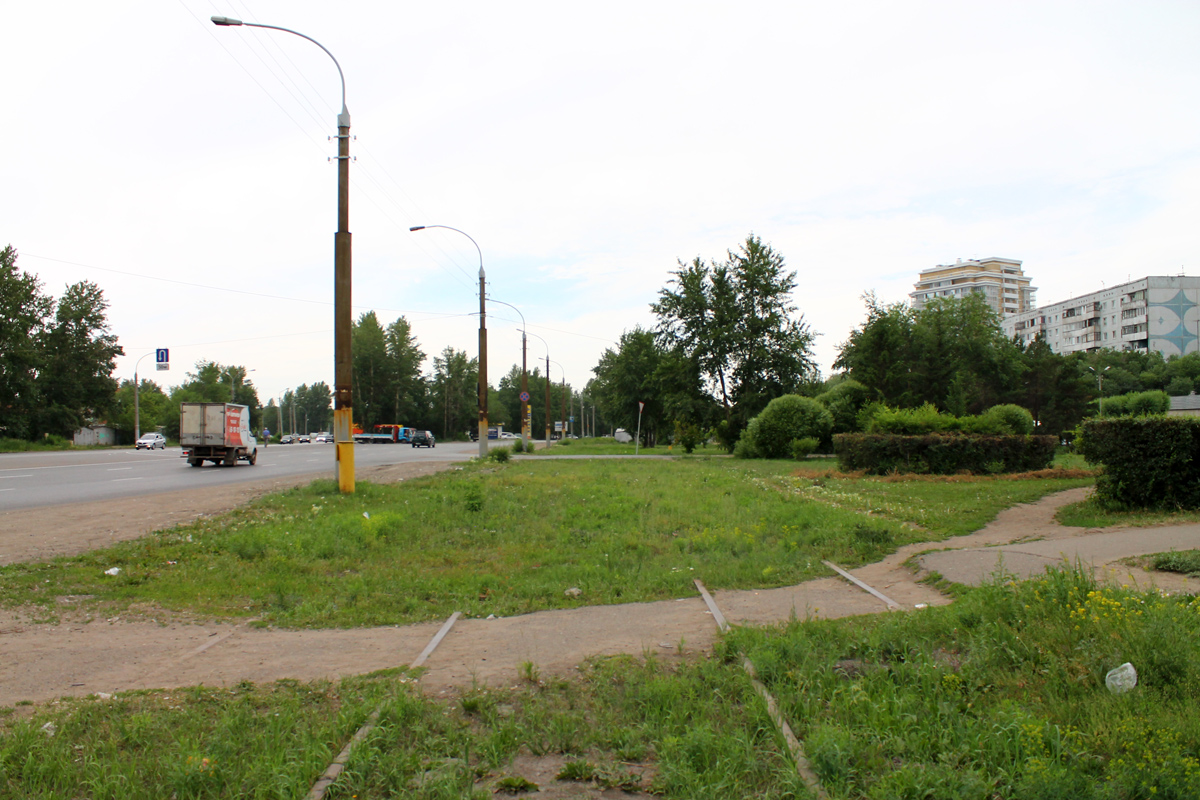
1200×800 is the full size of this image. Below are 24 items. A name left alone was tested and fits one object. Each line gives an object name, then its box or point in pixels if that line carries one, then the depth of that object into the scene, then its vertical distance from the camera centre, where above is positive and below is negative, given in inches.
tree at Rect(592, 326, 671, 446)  2979.8 +146.0
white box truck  1199.6 -14.2
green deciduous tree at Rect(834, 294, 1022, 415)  1825.8 +160.9
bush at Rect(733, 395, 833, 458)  1368.1 -7.7
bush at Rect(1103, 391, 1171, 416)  2105.8 +53.0
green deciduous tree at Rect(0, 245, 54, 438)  2327.8 +206.6
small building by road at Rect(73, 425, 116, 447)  2871.6 -47.6
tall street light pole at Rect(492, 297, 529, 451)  1834.4 +5.6
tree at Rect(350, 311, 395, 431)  4439.0 +260.9
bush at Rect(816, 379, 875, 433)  1419.8 +29.0
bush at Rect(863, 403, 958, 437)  913.5 -3.7
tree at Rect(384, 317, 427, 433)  4537.4 +301.5
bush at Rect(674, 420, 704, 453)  1712.6 -33.6
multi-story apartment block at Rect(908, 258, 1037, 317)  6008.9 +1096.0
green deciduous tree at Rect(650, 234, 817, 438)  1914.4 +238.7
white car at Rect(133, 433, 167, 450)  2413.9 -60.6
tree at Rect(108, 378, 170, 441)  3128.9 +67.5
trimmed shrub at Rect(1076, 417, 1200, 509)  474.3 -28.3
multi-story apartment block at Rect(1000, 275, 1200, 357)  3973.9 +552.0
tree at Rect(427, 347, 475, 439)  5117.1 +187.0
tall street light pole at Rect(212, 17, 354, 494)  624.7 +51.6
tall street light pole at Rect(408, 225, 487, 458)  1234.6 +80.4
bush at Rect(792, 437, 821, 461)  1322.6 -48.0
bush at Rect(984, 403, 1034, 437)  1208.8 +0.6
